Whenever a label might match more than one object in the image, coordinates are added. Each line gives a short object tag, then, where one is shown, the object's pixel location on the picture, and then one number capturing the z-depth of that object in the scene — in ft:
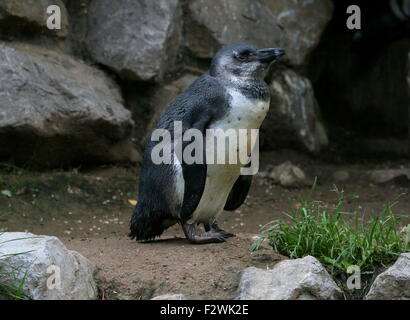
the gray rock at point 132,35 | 22.16
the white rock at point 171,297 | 11.54
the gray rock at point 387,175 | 22.89
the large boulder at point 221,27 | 23.26
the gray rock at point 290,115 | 23.98
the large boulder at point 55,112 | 19.86
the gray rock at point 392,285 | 11.98
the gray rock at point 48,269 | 11.37
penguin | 13.65
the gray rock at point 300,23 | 24.38
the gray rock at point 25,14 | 20.30
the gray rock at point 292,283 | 11.60
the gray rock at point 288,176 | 22.63
